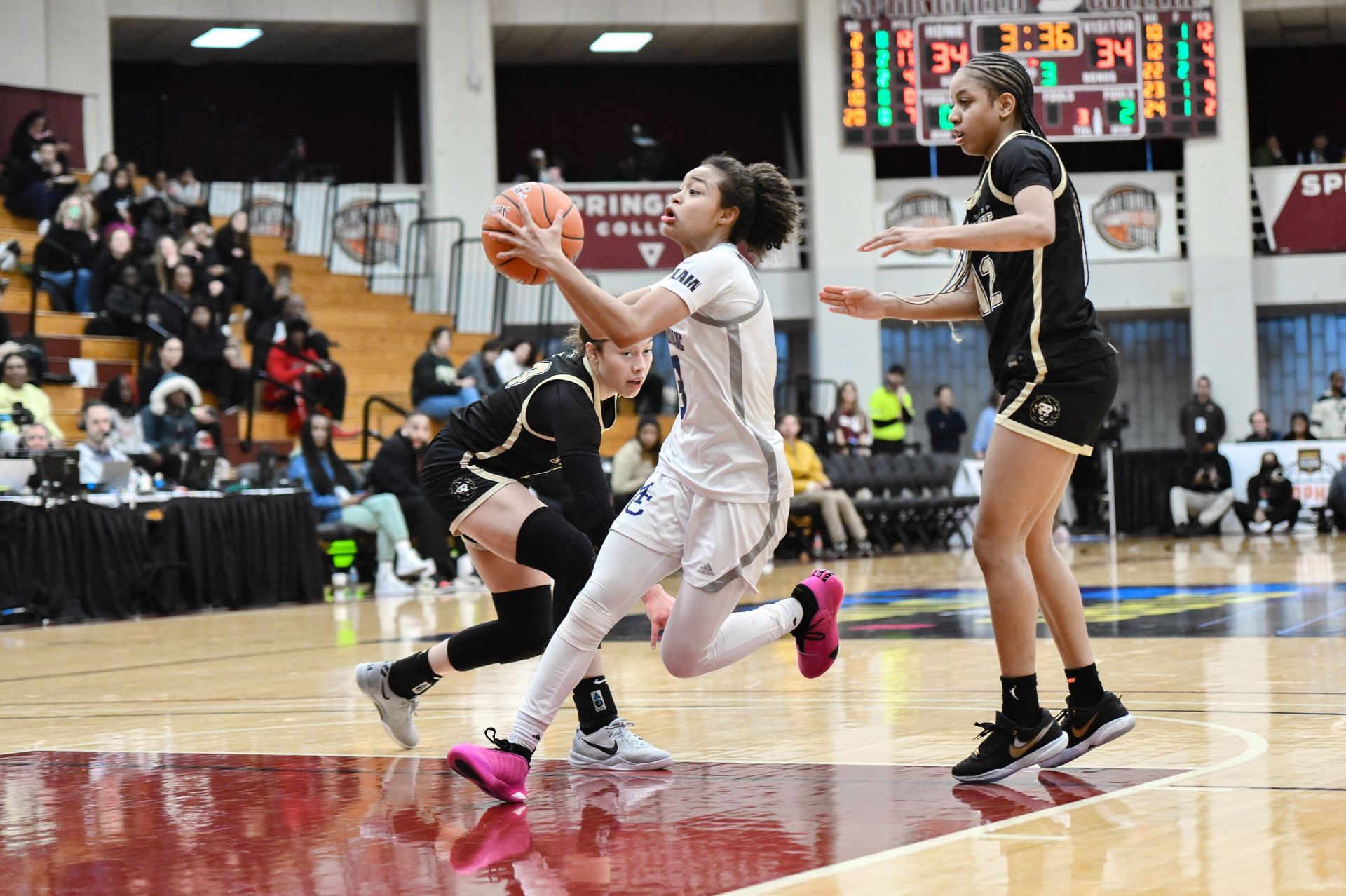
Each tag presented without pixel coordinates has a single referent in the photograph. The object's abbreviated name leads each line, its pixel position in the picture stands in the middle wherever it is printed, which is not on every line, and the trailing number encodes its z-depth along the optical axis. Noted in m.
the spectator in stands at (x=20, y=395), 12.47
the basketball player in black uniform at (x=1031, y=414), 3.92
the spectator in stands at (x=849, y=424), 17.72
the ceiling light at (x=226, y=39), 21.22
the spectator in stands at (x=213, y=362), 14.85
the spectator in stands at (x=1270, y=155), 22.56
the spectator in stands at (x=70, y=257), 15.70
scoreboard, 19.75
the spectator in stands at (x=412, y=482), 13.08
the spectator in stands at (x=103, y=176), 16.73
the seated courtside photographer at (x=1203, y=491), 19.41
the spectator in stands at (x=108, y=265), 15.52
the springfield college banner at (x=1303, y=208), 22.11
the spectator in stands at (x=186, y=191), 18.25
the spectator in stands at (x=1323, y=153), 22.72
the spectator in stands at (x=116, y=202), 16.34
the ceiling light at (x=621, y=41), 22.23
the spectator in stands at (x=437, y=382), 14.66
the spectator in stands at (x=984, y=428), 17.80
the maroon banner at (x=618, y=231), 21.48
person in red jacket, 15.60
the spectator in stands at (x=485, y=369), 15.38
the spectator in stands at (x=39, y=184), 16.59
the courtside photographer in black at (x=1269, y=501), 18.78
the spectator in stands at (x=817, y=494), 15.45
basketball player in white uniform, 3.92
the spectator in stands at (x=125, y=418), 12.87
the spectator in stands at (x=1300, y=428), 19.58
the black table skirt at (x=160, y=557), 10.91
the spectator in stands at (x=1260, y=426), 19.89
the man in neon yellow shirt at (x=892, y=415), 18.56
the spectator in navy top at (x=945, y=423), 20.30
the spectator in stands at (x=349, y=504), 13.02
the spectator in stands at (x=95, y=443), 11.80
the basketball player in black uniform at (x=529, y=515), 4.37
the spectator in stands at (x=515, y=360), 15.26
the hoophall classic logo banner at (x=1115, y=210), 21.83
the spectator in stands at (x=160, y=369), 14.06
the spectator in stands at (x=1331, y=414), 19.86
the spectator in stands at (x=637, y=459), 13.93
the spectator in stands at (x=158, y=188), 17.61
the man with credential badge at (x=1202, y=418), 20.23
